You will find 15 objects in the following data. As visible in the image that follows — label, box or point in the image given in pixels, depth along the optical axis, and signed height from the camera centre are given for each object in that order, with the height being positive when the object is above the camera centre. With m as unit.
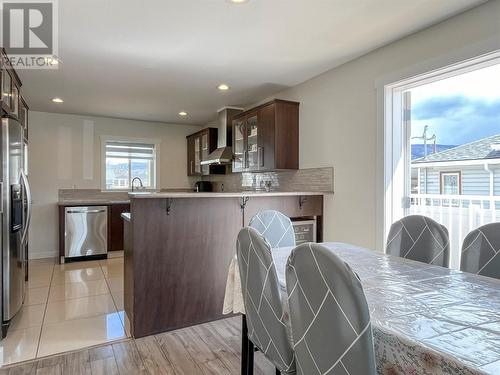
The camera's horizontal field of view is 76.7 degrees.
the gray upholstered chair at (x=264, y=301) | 1.23 -0.48
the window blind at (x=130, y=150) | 5.71 +0.66
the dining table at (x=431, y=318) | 0.80 -0.43
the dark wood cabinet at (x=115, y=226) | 5.11 -0.66
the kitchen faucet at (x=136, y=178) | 5.88 +0.08
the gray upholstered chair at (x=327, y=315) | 0.79 -0.35
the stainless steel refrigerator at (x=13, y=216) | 2.42 -0.25
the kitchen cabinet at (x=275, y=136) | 3.70 +0.60
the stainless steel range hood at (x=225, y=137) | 4.77 +0.76
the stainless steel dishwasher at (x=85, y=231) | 4.81 -0.71
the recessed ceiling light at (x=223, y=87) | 3.82 +1.22
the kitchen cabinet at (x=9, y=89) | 2.56 +0.88
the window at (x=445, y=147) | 2.23 +0.31
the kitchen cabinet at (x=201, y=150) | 5.42 +0.65
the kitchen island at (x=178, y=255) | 2.49 -0.59
